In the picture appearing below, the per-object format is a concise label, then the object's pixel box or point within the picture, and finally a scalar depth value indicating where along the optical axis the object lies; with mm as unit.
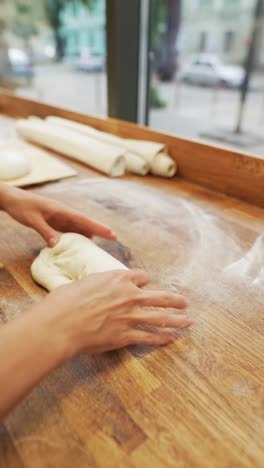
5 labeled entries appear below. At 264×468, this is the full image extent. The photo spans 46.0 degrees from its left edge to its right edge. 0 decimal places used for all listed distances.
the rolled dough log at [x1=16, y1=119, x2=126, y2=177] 1513
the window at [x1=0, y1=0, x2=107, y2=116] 3617
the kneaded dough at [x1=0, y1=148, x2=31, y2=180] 1324
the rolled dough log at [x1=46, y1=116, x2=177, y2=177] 1460
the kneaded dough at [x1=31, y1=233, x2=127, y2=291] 767
